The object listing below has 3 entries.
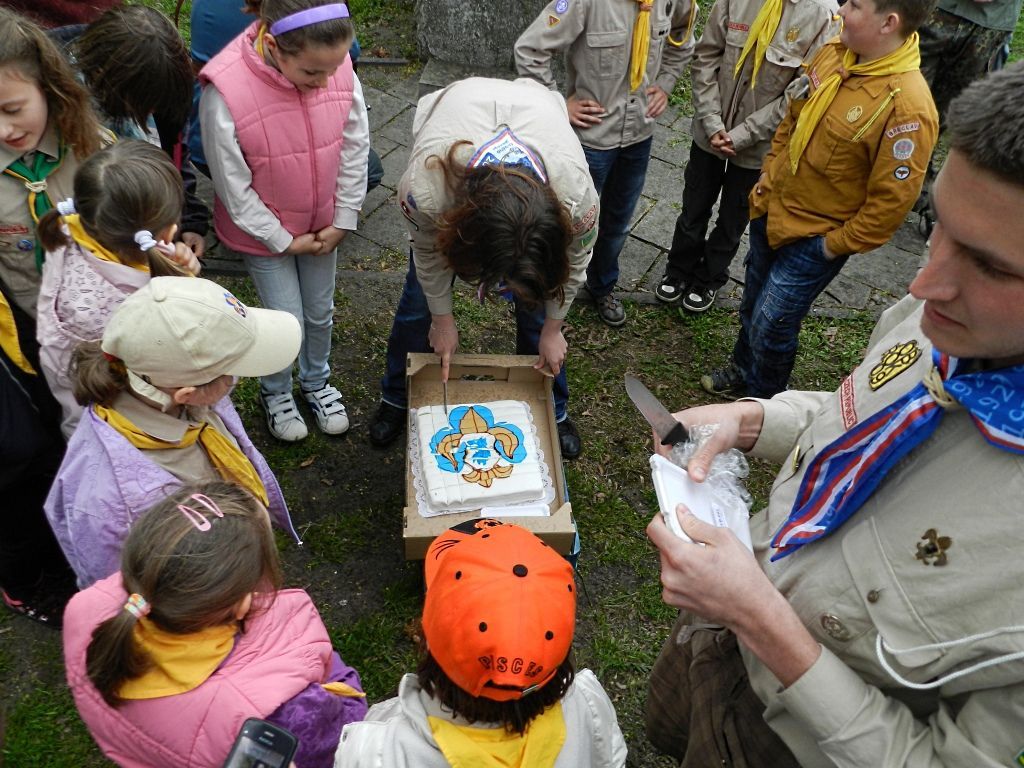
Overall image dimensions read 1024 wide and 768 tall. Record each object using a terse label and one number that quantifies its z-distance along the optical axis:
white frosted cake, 2.99
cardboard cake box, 3.25
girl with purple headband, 2.80
